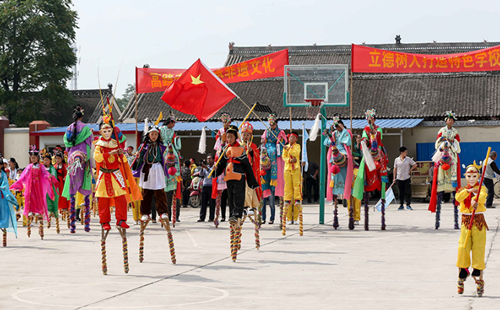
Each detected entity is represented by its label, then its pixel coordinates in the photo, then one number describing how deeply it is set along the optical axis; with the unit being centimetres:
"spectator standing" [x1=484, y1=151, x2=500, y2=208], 1992
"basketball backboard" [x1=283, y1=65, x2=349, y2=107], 1524
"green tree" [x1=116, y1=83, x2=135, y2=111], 10062
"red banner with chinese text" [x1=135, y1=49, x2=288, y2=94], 1736
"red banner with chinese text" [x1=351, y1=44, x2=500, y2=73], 1606
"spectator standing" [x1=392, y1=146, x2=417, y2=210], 2073
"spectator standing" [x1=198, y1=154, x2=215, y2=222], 1634
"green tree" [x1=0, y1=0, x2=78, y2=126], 4359
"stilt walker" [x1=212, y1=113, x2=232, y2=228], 1401
